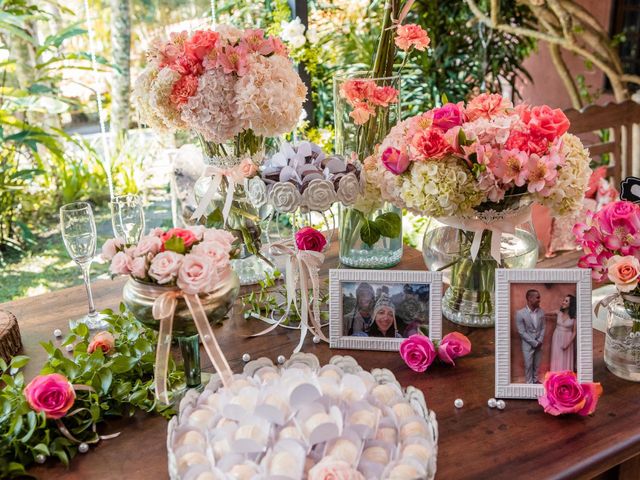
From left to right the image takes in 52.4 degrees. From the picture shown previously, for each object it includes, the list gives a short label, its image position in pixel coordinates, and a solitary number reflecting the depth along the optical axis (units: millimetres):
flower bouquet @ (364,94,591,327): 1180
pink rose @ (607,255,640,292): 1108
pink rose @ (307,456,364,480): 787
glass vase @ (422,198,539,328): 1355
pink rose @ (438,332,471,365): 1235
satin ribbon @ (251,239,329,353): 1338
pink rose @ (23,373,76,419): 1031
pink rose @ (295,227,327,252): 1348
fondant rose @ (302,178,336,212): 1286
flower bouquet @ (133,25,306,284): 1370
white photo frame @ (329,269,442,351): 1254
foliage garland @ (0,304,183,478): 1016
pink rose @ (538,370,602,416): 1079
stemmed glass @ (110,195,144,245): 1439
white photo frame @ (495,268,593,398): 1122
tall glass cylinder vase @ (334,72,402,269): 1477
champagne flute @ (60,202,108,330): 1373
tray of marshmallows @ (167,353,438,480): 823
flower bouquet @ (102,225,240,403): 999
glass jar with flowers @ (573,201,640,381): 1138
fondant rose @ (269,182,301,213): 1285
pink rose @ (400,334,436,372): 1225
